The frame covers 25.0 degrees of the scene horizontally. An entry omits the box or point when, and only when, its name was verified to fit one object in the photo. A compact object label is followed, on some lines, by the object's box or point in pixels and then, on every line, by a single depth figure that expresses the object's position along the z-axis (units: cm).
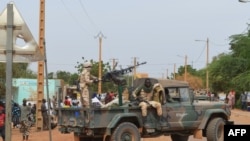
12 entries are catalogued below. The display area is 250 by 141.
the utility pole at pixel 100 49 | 5812
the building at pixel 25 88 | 5072
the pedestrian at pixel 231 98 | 4464
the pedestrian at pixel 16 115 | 2697
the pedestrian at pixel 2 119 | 1520
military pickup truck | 1409
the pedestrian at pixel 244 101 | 4747
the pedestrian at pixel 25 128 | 1998
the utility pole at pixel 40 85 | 2636
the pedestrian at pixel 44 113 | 2614
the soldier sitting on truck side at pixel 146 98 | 1471
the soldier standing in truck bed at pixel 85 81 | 1402
